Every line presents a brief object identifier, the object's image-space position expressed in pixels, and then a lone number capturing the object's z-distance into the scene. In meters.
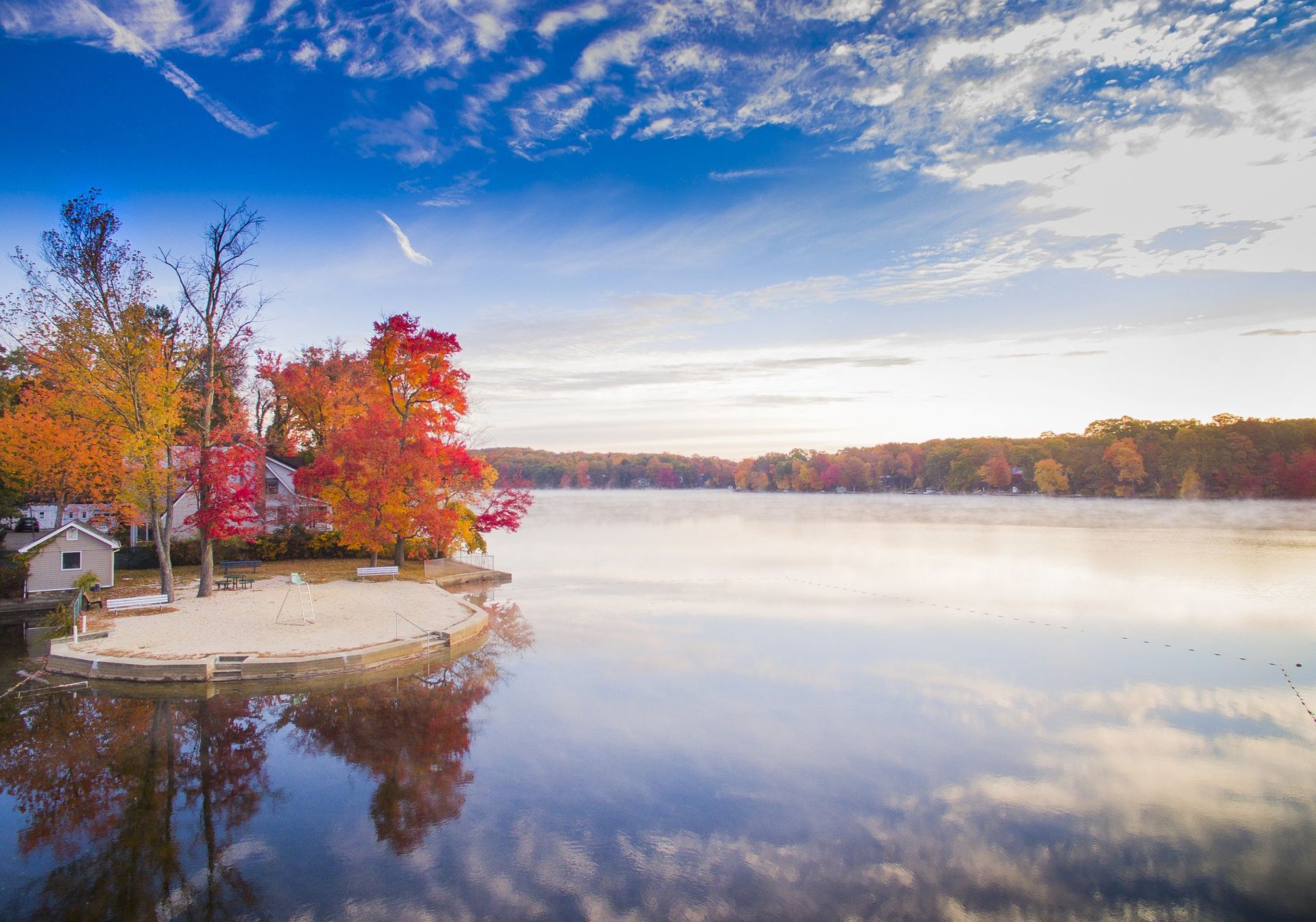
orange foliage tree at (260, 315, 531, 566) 24.73
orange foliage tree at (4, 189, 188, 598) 18.27
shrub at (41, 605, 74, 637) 15.60
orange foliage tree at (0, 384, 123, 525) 24.72
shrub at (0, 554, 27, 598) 19.67
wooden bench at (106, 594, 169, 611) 17.56
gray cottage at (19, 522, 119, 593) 20.34
